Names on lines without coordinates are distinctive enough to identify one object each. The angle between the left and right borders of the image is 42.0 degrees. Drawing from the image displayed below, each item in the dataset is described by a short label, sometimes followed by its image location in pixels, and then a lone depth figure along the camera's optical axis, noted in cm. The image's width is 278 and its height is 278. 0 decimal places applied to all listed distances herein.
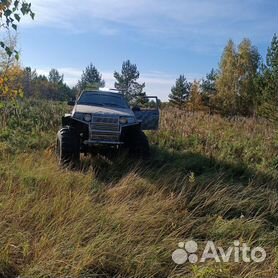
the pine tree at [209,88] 4594
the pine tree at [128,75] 6462
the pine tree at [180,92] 5516
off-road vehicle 703
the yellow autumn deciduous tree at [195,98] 4406
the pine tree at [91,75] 7457
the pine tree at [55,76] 9533
